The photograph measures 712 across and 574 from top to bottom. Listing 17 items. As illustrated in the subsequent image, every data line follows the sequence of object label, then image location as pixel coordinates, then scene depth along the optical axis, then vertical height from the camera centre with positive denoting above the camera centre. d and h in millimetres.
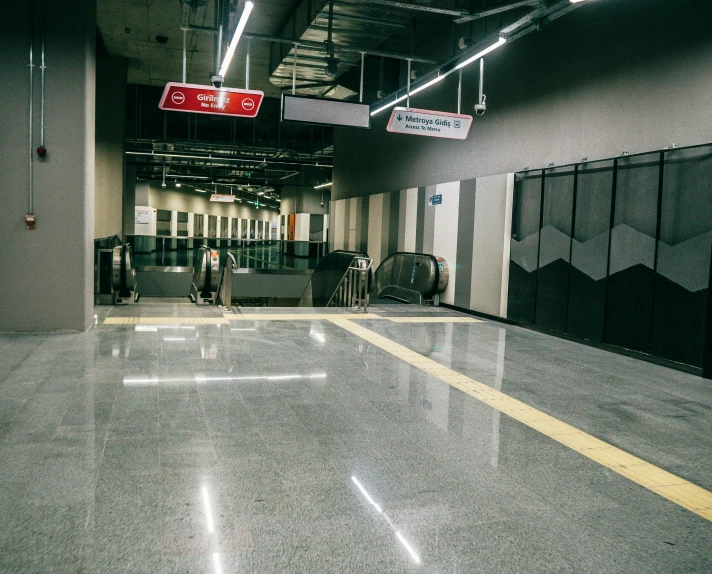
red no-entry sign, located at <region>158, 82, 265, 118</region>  7645 +1765
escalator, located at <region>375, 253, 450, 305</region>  10266 -680
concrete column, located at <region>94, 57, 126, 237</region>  13094 +2306
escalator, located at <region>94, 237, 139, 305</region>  9516 -686
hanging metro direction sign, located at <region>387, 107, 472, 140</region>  8234 +1698
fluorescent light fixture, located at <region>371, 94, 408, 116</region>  9834 +2308
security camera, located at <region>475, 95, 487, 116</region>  8104 +1856
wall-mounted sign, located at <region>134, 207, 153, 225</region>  28689 +836
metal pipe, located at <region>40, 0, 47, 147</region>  6184 +1545
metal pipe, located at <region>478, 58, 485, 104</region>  7995 +2202
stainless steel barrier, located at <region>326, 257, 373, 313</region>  9289 -757
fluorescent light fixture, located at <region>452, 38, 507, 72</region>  6641 +2281
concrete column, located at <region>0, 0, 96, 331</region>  6199 +552
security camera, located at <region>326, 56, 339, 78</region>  9125 +2661
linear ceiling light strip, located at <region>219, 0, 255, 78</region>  5859 +2187
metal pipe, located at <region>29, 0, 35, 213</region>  6164 +1374
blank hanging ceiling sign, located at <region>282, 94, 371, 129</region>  8008 +1739
